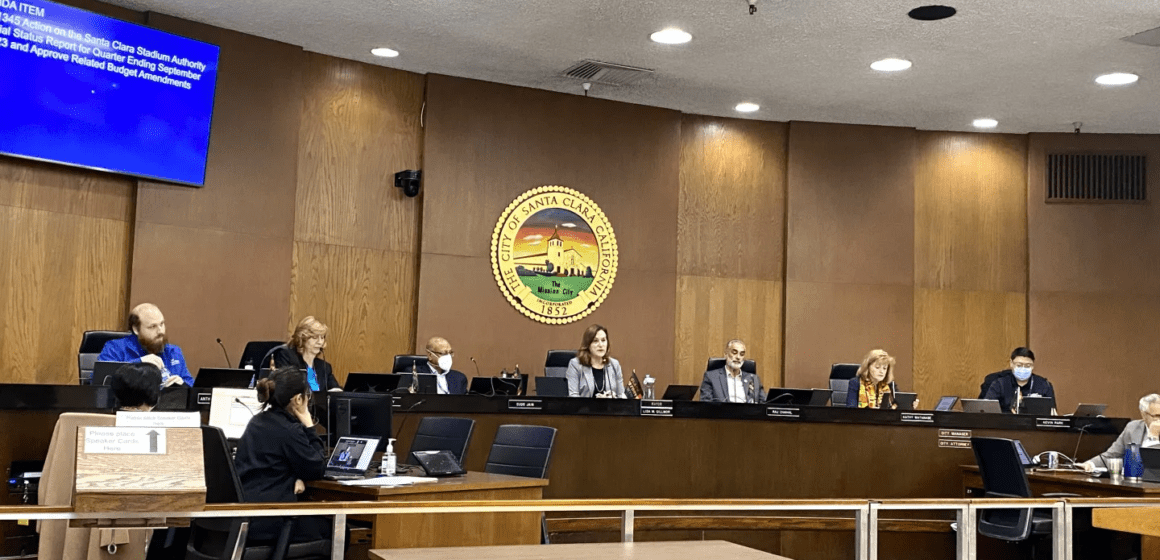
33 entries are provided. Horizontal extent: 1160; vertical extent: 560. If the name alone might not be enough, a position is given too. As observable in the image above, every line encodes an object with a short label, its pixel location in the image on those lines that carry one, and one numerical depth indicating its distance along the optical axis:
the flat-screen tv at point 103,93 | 6.87
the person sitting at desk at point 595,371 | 7.60
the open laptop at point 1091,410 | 7.57
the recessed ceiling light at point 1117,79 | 8.43
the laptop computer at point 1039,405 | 7.50
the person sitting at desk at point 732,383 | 8.09
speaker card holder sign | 2.57
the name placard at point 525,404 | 6.80
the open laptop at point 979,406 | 7.61
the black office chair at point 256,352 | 7.26
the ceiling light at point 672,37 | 7.75
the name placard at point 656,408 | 7.12
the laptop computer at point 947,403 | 7.83
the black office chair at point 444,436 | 5.59
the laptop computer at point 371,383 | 6.38
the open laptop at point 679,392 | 7.45
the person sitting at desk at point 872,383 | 7.96
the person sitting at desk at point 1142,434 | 6.67
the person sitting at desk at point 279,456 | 4.44
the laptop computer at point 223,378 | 5.79
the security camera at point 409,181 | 8.77
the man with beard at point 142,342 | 5.93
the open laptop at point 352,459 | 4.83
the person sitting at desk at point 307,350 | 6.77
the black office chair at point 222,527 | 3.68
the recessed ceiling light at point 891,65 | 8.26
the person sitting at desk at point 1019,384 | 8.46
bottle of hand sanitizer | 4.97
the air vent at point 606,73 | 8.58
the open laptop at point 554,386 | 7.32
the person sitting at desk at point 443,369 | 7.81
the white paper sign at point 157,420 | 2.73
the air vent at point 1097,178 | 10.16
